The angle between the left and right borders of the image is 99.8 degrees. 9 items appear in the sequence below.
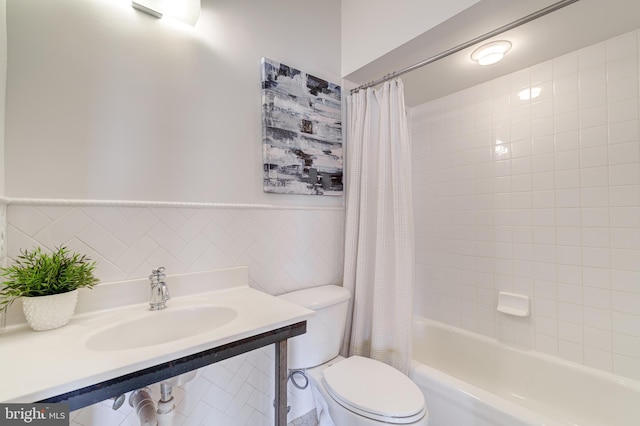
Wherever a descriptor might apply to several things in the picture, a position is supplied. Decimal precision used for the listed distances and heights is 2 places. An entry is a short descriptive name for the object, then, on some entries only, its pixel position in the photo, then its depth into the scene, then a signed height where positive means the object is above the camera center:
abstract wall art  1.42 +0.48
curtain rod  1.06 +0.82
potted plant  0.76 -0.20
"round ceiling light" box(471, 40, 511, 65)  1.43 +0.90
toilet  1.01 -0.72
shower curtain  1.50 -0.08
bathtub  1.17 -0.92
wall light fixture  1.07 +0.85
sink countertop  0.56 -0.34
